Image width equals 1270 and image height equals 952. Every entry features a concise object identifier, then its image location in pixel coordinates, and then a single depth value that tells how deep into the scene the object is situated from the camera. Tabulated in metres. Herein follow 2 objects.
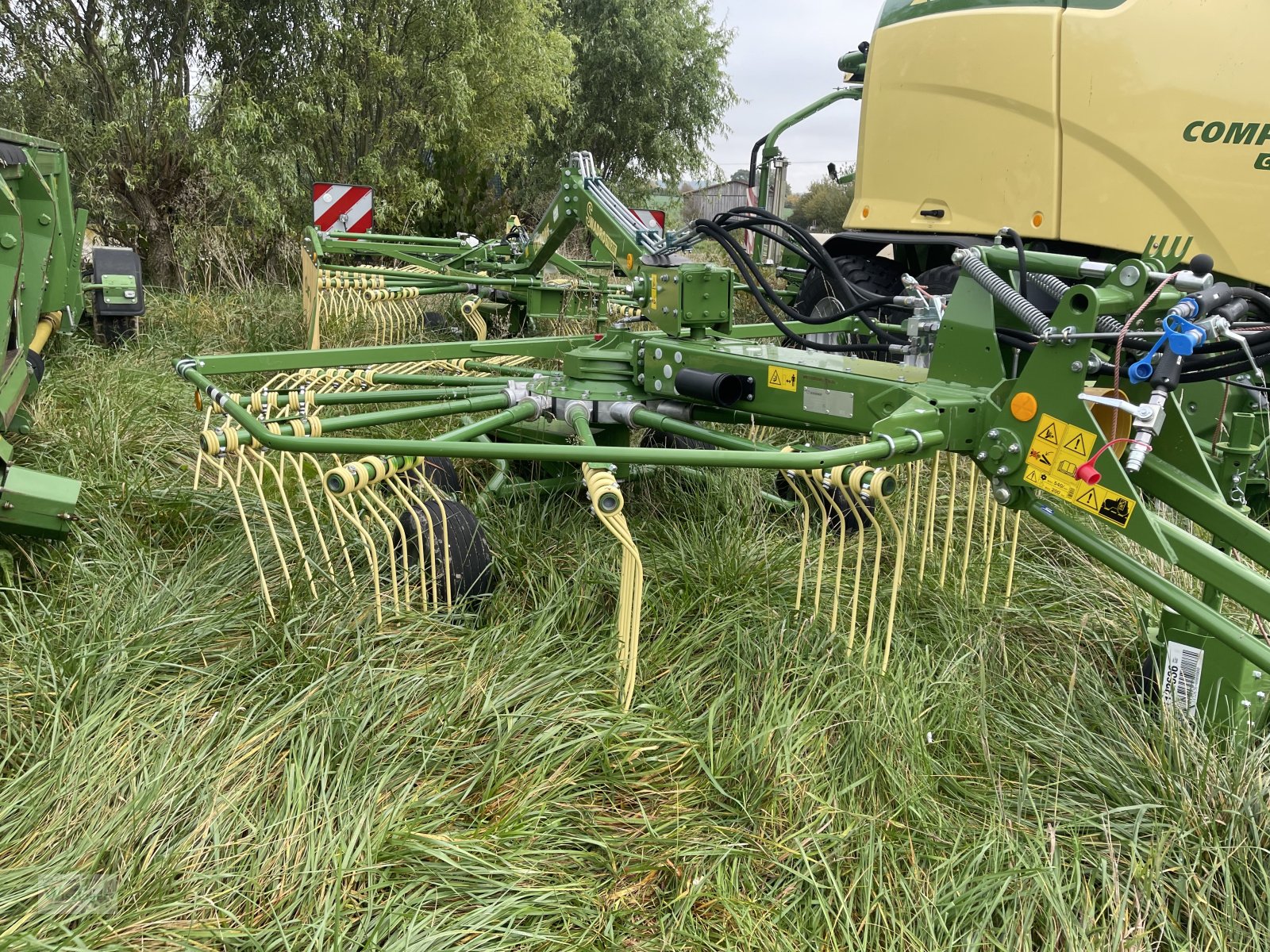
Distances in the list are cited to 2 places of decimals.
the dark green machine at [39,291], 2.80
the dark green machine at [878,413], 2.10
